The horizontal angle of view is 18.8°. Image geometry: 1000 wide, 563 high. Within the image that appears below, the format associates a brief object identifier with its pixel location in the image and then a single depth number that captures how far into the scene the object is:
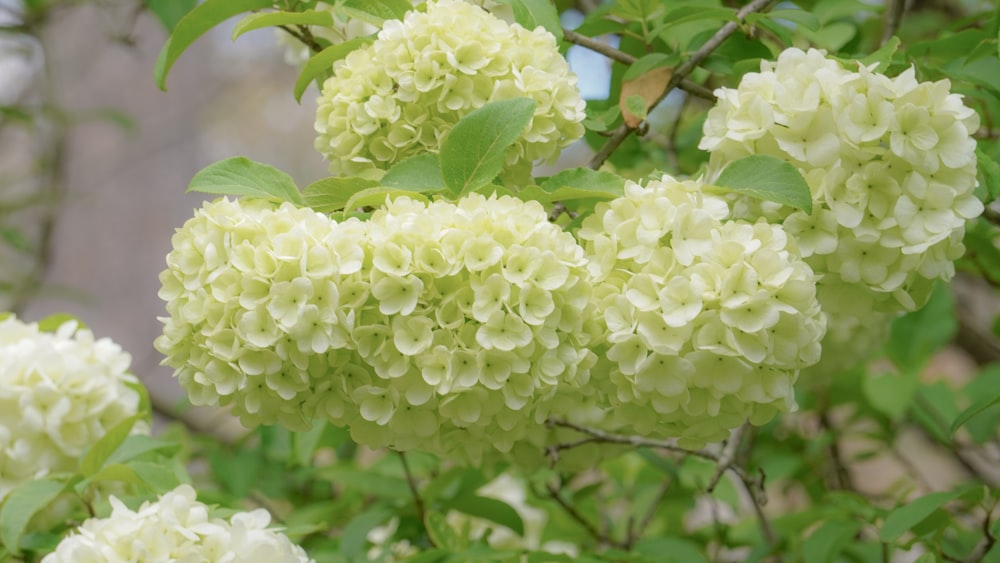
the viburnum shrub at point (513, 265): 1.49
